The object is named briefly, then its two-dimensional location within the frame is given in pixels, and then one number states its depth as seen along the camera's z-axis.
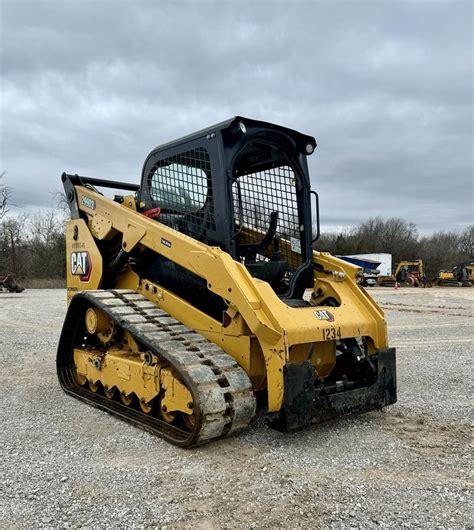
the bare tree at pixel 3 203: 44.25
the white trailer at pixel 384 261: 50.17
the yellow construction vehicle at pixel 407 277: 45.16
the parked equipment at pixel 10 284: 30.70
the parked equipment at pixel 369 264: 42.68
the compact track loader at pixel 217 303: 4.27
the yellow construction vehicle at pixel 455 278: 44.94
